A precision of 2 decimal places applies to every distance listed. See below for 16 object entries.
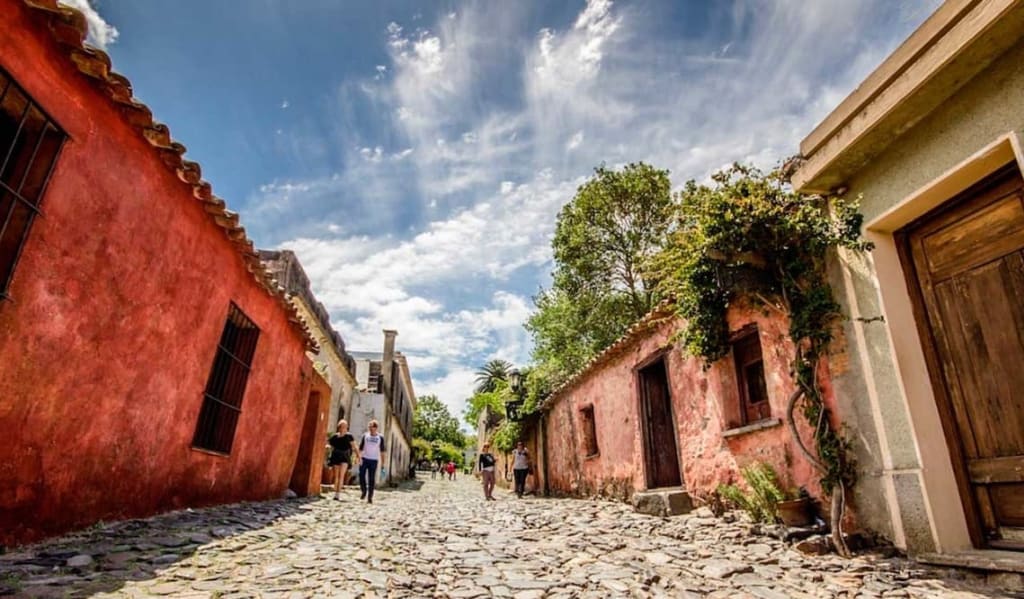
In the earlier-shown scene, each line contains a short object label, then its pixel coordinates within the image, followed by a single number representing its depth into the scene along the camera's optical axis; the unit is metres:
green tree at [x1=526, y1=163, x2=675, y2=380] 19.59
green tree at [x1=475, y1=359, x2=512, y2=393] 49.39
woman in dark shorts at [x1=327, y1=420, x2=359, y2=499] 10.91
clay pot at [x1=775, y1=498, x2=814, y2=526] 4.88
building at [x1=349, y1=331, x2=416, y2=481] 21.86
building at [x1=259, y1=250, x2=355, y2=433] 12.79
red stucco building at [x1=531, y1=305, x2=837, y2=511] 5.80
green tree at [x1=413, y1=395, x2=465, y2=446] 59.16
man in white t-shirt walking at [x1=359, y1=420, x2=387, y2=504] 10.36
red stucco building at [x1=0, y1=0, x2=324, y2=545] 3.54
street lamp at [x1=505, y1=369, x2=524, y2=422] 17.41
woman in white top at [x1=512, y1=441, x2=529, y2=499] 14.59
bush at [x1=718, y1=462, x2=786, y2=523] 5.37
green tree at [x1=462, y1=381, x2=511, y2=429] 31.30
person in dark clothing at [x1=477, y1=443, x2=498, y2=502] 12.52
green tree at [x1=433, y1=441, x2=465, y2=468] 53.90
